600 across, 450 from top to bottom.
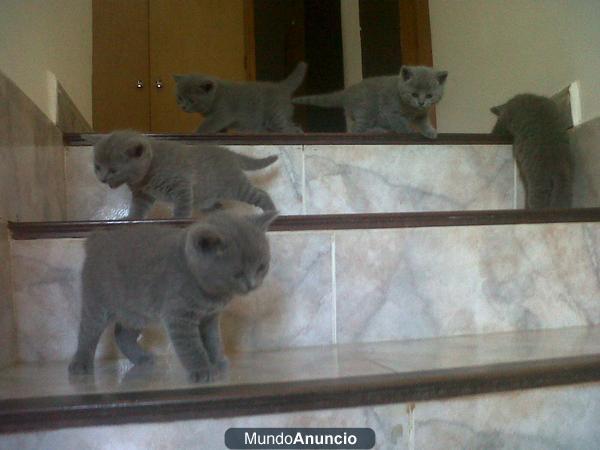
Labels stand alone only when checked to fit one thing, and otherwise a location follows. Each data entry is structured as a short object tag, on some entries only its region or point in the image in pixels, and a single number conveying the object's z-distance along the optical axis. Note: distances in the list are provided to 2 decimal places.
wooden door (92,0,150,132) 3.50
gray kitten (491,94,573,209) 1.69
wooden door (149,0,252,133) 3.62
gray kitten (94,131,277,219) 1.41
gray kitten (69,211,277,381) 0.91
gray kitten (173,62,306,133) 2.16
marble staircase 0.81
